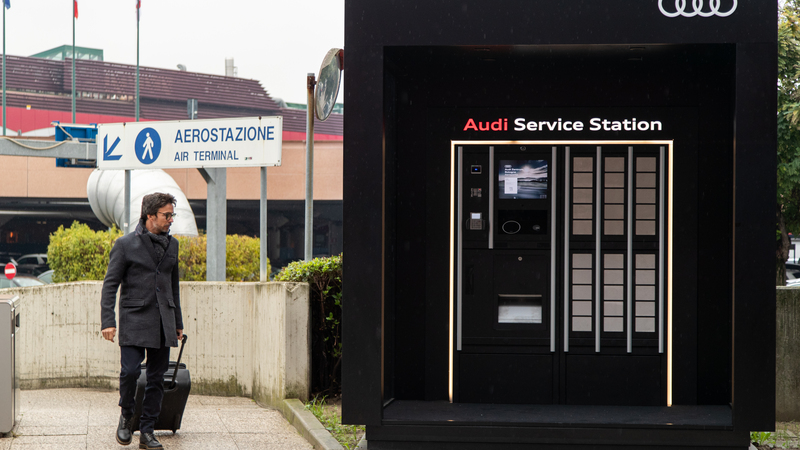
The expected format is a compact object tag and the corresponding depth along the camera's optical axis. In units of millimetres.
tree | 14406
